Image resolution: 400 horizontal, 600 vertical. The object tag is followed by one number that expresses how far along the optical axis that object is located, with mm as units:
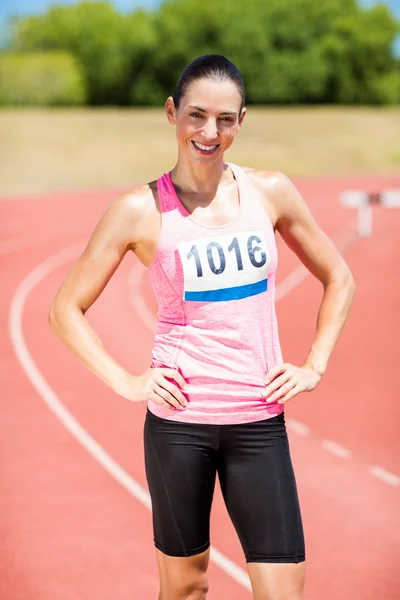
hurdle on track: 14962
